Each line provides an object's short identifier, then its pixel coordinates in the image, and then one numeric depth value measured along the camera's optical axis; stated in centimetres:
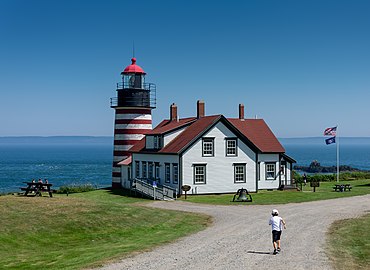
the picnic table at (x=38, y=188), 3434
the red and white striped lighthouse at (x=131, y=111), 5153
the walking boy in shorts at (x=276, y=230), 1906
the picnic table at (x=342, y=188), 4435
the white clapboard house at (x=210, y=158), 4341
